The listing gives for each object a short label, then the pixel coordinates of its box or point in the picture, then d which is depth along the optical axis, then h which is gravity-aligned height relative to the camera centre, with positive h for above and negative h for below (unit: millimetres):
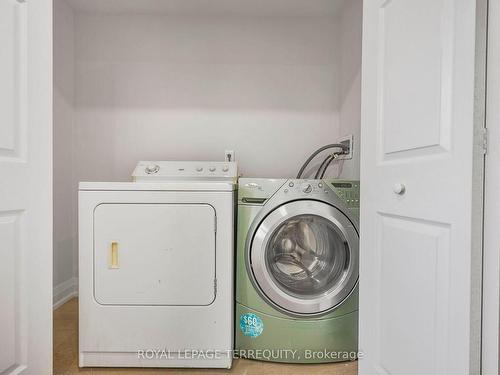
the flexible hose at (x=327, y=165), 2412 +120
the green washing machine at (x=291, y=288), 1590 -534
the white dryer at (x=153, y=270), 1490 -430
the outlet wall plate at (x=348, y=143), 2084 +258
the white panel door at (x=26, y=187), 1030 -32
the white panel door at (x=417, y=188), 795 -20
